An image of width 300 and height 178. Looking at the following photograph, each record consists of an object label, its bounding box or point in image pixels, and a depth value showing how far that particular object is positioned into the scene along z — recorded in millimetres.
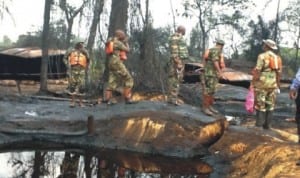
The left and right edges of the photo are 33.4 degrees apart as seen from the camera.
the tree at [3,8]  15375
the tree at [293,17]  42009
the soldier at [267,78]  9531
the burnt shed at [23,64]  21031
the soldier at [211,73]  10547
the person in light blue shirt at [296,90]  7525
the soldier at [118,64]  11016
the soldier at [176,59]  10820
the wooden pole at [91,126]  10438
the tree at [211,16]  39438
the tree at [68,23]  16891
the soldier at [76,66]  11719
